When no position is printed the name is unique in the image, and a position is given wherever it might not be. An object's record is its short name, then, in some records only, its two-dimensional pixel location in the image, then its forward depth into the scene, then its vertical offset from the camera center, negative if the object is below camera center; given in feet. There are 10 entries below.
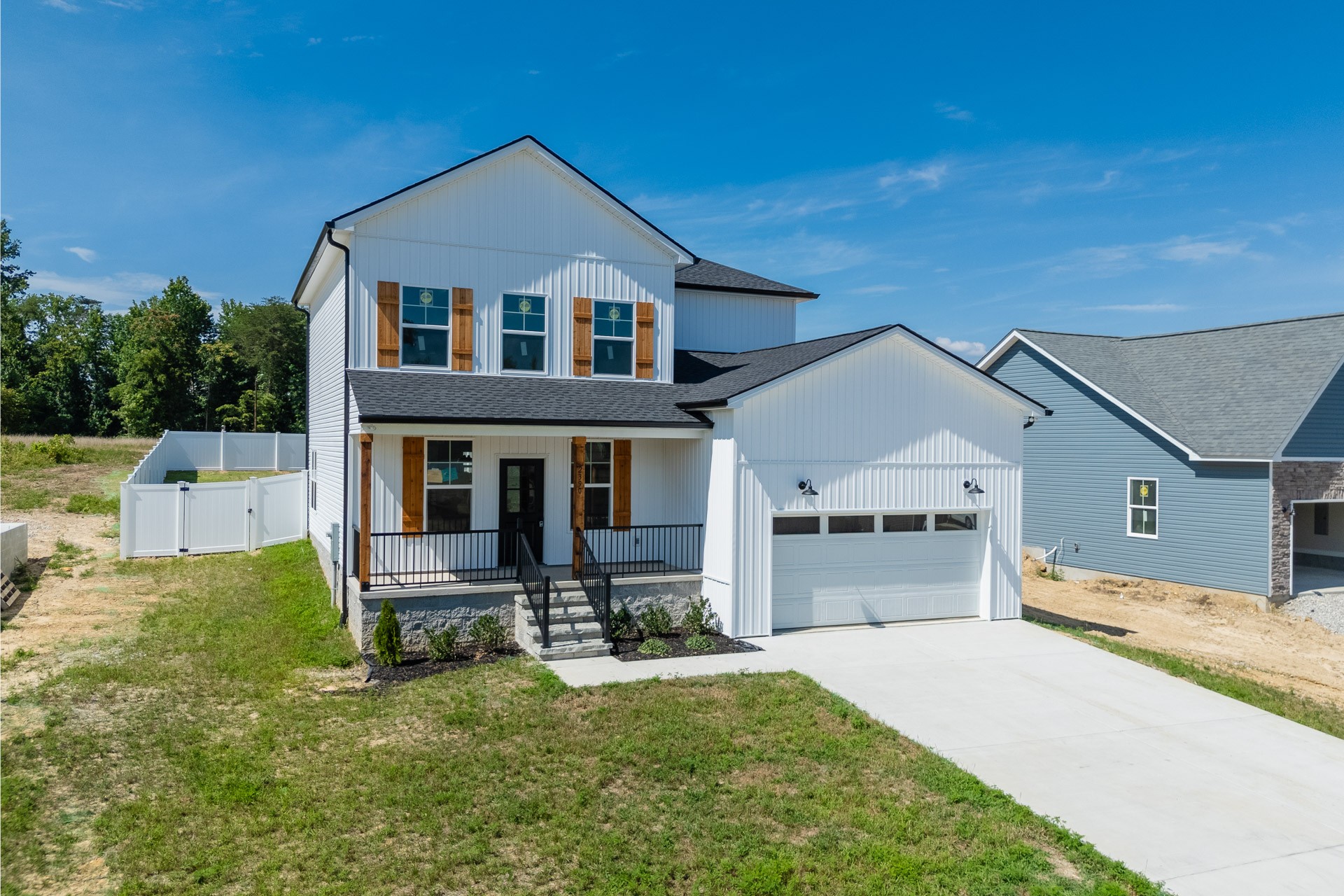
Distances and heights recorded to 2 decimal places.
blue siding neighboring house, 59.57 +1.23
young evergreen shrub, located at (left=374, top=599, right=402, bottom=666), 34.81 -8.03
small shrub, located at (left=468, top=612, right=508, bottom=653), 37.65 -8.39
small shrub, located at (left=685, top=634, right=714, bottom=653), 38.40 -9.00
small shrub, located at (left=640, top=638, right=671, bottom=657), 37.63 -9.11
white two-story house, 40.83 +1.14
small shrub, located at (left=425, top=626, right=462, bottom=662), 36.09 -8.61
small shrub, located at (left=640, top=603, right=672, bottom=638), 40.75 -8.50
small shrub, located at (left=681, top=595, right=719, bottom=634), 41.45 -8.47
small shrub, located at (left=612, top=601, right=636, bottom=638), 40.22 -8.43
